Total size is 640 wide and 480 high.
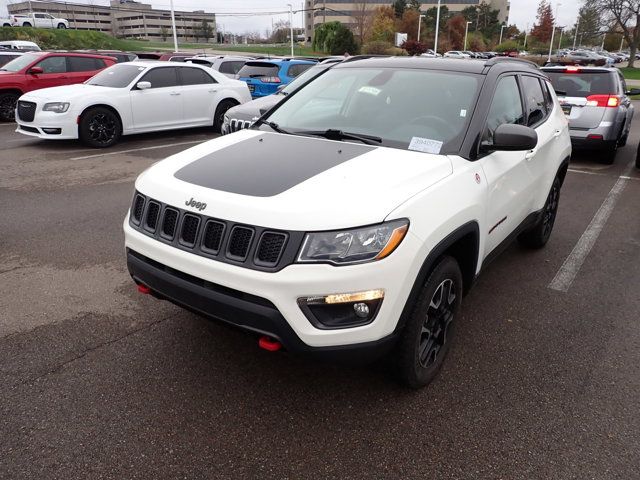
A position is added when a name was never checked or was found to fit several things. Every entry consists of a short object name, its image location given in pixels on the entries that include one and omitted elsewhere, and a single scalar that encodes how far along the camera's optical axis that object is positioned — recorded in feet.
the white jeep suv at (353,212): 7.60
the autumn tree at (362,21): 240.32
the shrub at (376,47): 177.88
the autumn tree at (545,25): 315.37
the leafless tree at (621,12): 172.55
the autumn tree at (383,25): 221.25
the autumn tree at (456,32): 273.95
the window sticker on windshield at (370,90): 11.81
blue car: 44.52
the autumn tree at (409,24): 261.44
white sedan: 31.45
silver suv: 28.84
